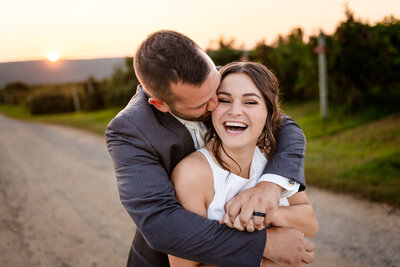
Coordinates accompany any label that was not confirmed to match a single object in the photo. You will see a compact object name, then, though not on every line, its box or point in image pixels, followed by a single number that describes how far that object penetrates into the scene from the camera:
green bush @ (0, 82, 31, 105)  41.88
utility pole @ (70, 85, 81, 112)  27.16
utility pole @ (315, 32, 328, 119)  7.73
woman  1.74
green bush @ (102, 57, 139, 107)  19.64
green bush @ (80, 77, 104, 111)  25.89
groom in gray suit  1.51
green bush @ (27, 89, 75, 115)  27.31
